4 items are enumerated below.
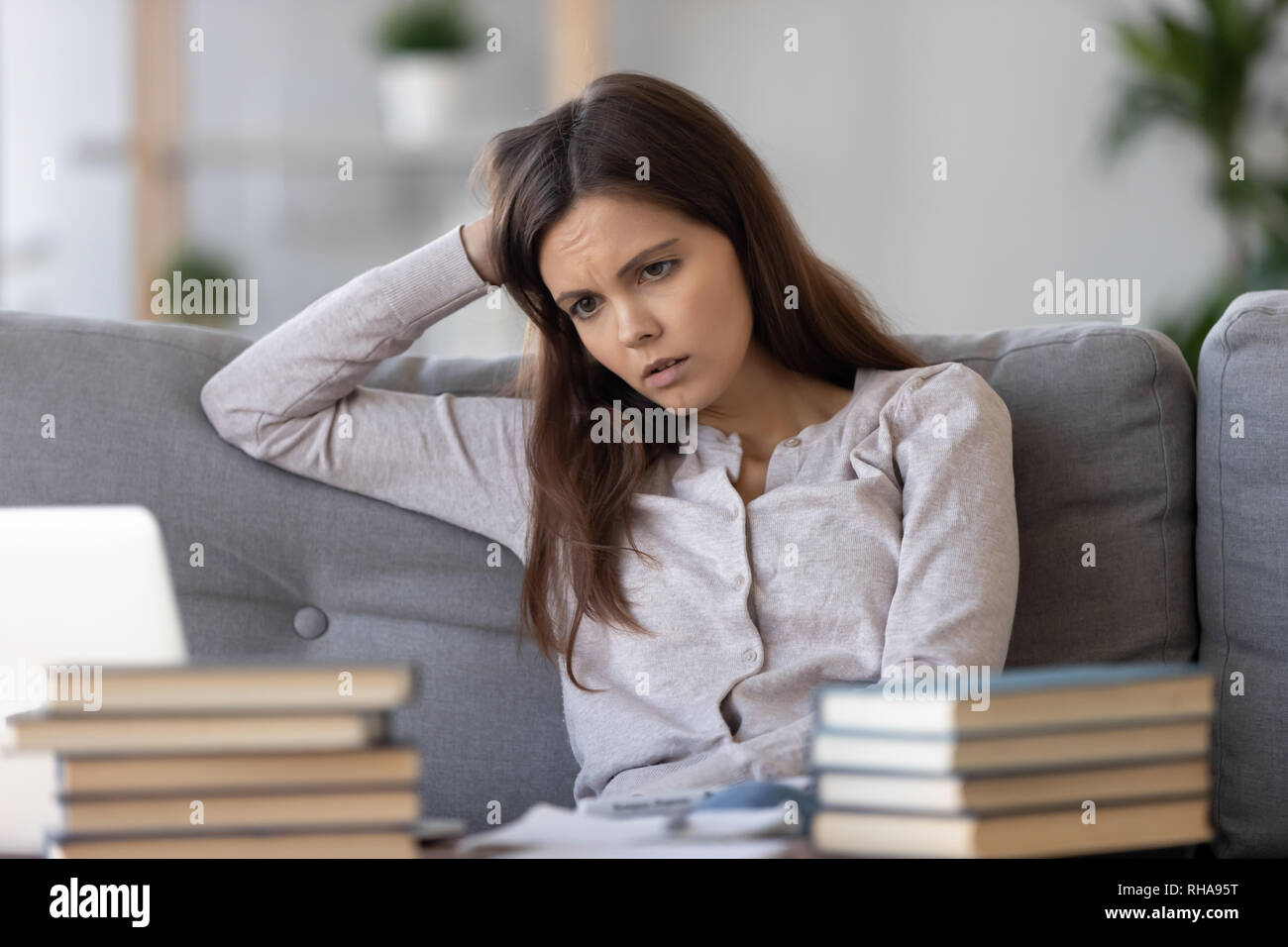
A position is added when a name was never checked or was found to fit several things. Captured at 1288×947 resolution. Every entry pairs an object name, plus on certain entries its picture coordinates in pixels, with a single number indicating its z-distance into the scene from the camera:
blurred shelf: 3.70
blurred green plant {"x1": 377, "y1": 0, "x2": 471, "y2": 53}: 3.55
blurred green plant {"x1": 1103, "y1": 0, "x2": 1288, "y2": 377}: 3.33
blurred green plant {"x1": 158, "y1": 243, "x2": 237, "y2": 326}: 3.66
